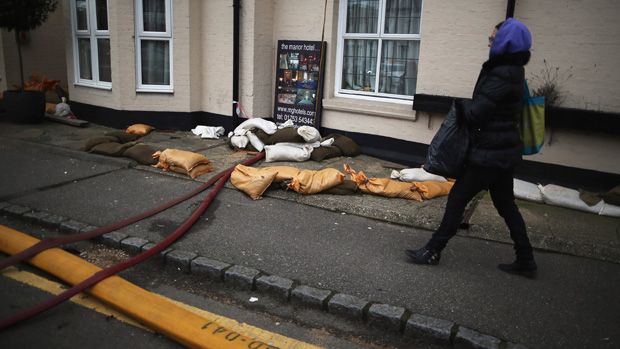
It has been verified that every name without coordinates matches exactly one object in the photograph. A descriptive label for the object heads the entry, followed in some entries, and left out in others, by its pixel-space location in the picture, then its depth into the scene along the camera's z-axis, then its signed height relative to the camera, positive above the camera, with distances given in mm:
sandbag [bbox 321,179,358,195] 6402 -1647
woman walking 4039 -623
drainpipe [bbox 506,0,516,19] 6676 +693
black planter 10258 -1252
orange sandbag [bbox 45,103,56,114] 11159 -1407
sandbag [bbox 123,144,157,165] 7594 -1579
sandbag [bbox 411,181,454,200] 6367 -1601
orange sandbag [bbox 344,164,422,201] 6354 -1604
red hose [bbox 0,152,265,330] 3637 -1790
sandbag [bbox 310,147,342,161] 7887 -1509
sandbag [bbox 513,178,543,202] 6391 -1595
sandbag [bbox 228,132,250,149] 8438 -1468
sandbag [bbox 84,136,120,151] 8125 -1509
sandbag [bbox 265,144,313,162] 7699 -1486
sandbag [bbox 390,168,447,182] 6879 -1567
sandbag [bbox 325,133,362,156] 8289 -1441
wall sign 8859 -496
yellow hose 3375 -1842
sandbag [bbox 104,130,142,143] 8680 -1516
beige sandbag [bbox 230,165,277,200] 6332 -1594
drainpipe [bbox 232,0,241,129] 9148 -145
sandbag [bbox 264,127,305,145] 8141 -1311
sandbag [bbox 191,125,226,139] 9633 -1524
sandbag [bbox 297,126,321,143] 8070 -1224
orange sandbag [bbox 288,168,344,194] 6340 -1562
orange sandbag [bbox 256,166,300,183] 6500 -1501
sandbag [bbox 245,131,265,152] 8273 -1439
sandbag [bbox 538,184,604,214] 6045 -1595
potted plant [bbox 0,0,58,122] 9586 +299
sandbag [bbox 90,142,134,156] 7906 -1572
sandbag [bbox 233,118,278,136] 8453 -1215
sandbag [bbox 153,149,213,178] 7090 -1572
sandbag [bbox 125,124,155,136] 9422 -1506
